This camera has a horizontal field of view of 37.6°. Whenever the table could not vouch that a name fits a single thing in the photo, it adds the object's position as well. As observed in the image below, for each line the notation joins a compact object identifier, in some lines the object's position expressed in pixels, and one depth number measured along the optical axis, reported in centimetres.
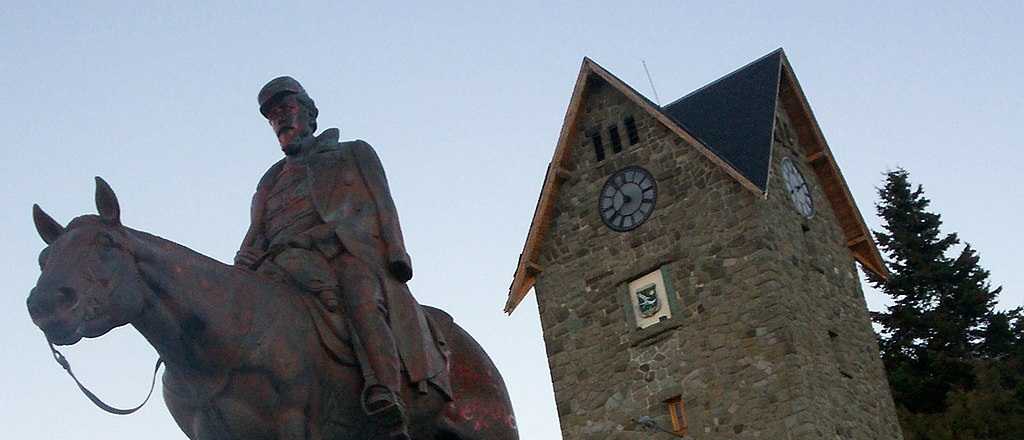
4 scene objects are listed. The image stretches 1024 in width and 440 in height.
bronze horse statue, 498
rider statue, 561
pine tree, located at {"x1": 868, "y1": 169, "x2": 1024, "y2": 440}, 3294
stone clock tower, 2809
